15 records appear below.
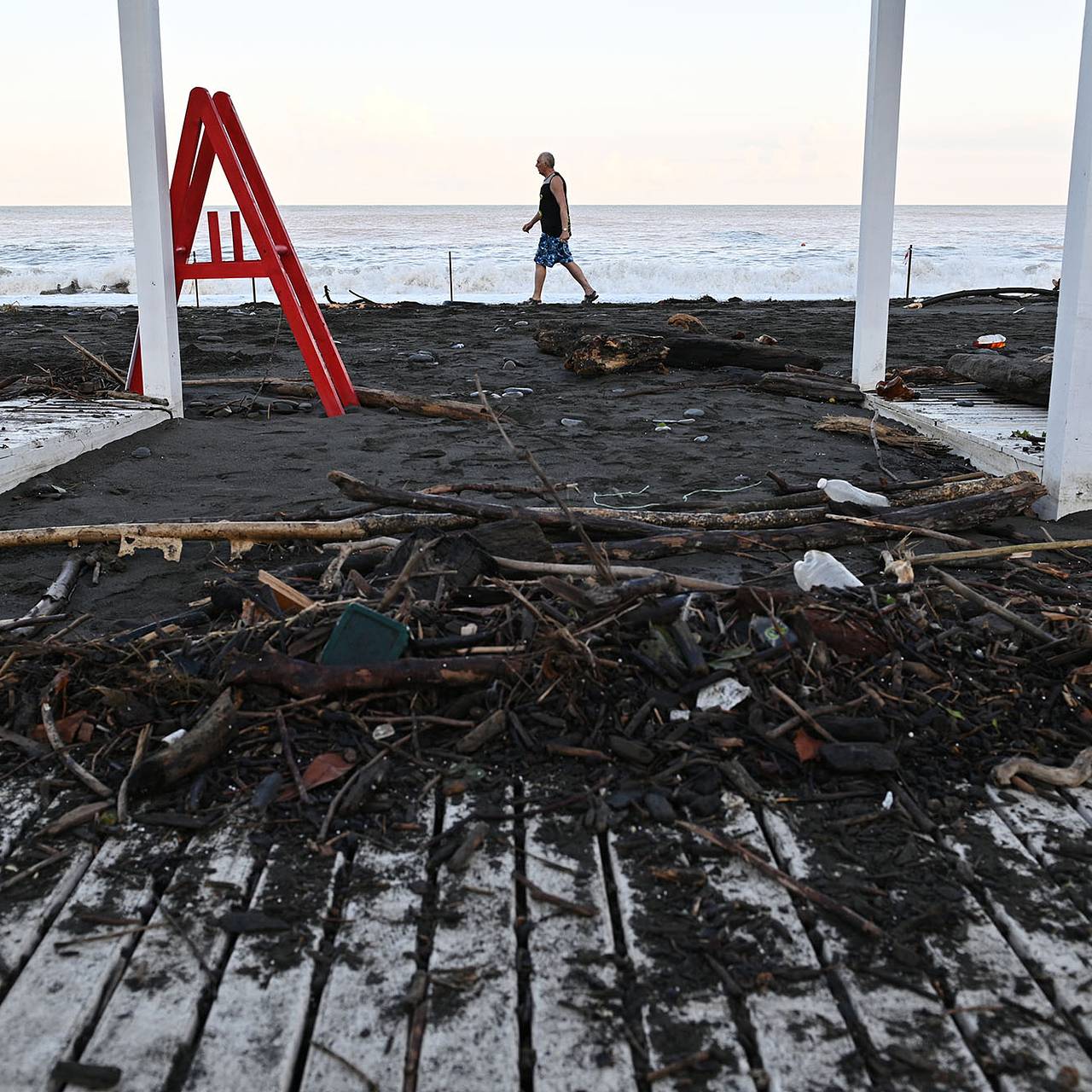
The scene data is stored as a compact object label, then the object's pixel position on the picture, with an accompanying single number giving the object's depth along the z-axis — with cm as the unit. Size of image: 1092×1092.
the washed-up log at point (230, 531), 388
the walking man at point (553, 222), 1384
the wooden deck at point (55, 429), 527
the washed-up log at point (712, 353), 884
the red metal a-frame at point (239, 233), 689
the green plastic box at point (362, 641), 272
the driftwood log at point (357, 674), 264
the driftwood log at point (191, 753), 234
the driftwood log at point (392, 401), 714
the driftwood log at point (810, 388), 771
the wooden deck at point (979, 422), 528
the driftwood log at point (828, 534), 377
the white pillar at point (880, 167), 665
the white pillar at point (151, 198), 627
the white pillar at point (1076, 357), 411
